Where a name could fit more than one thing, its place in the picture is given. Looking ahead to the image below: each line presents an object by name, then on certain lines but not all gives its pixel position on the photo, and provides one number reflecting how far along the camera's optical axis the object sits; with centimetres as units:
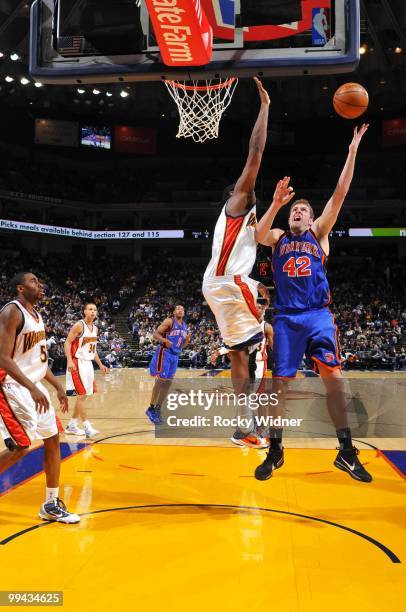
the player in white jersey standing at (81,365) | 742
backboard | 415
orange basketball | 431
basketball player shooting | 388
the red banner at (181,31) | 399
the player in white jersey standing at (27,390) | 405
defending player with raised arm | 382
